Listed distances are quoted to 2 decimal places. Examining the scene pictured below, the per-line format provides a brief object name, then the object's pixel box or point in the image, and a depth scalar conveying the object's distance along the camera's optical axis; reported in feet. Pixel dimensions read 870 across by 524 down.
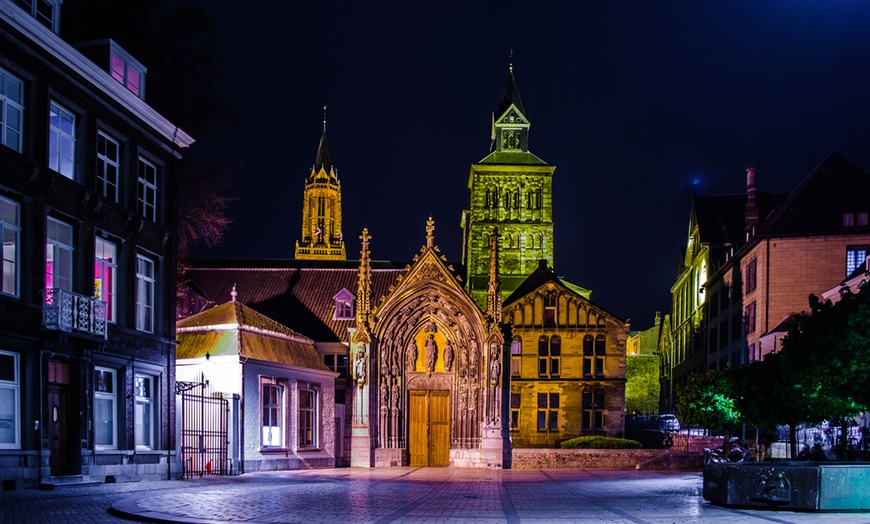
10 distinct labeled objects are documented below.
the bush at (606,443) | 162.71
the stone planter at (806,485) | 61.57
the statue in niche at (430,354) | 157.99
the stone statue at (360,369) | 154.71
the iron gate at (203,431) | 107.86
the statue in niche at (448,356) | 158.51
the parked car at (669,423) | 194.90
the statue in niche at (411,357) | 158.20
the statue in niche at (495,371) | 155.12
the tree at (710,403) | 128.98
